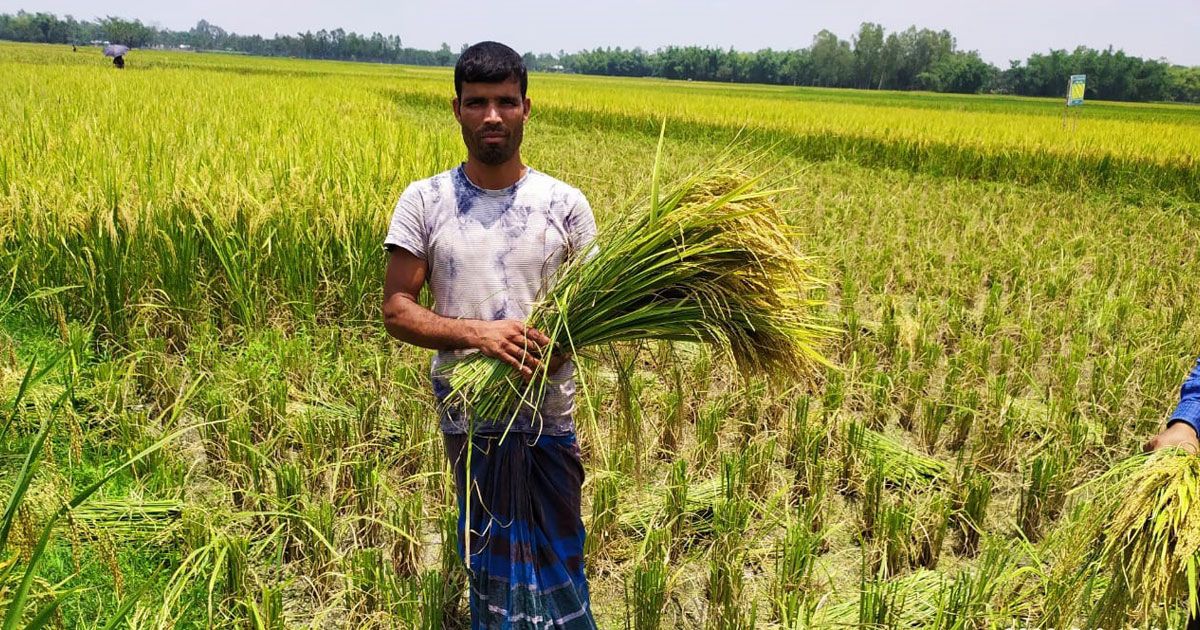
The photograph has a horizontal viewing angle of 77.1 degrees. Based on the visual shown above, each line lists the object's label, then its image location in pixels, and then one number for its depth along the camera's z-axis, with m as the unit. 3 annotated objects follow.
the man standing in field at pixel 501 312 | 1.55
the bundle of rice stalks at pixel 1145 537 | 1.07
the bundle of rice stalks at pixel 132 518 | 2.05
